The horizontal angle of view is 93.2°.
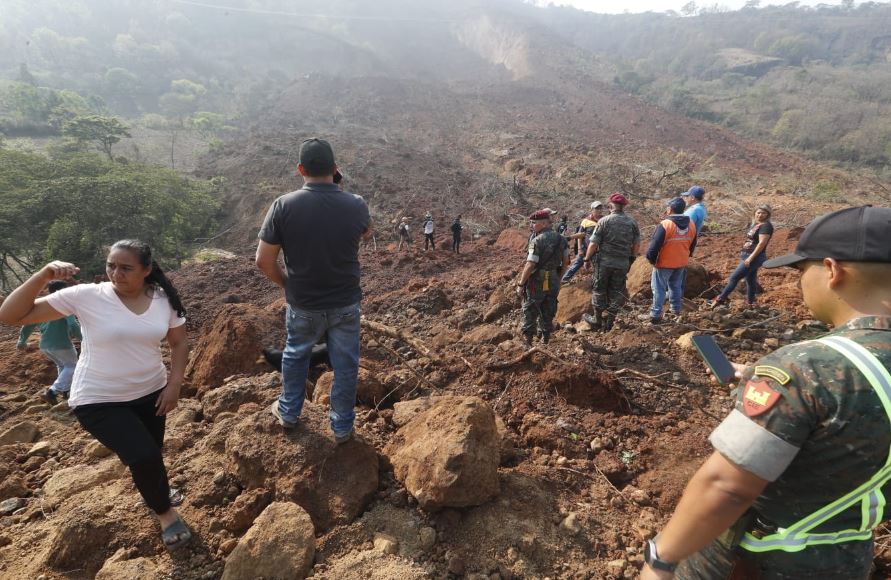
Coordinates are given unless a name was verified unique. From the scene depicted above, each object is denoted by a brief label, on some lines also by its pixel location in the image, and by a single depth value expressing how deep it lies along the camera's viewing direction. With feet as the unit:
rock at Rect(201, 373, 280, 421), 10.07
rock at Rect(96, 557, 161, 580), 5.93
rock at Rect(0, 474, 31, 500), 8.05
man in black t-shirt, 7.06
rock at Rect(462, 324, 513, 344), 15.23
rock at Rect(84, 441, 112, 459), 9.13
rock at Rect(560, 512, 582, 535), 6.72
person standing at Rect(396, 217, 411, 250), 42.93
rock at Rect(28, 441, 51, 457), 9.45
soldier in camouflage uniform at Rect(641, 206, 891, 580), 3.06
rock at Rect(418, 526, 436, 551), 6.46
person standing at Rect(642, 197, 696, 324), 15.05
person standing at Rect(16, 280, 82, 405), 13.00
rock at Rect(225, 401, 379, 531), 7.04
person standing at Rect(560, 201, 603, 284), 22.22
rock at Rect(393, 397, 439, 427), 9.29
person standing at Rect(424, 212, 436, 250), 40.47
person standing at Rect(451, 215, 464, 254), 39.88
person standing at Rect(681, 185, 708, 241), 17.44
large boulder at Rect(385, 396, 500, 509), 6.70
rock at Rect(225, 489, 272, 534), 7.02
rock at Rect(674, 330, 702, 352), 13.10
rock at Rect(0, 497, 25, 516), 7.69
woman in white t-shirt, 6.44
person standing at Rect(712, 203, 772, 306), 16.35
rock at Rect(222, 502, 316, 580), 5.91
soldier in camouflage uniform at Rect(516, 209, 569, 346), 14.43
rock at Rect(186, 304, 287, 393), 13.08
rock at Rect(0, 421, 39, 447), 9.93
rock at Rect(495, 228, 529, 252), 41.12
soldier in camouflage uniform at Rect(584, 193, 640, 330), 15.42
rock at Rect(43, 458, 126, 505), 7.94
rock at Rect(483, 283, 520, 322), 20.66
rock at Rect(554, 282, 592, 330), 18.81
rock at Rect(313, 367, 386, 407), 10.19
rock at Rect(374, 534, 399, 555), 6.32
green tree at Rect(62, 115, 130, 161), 80.94
